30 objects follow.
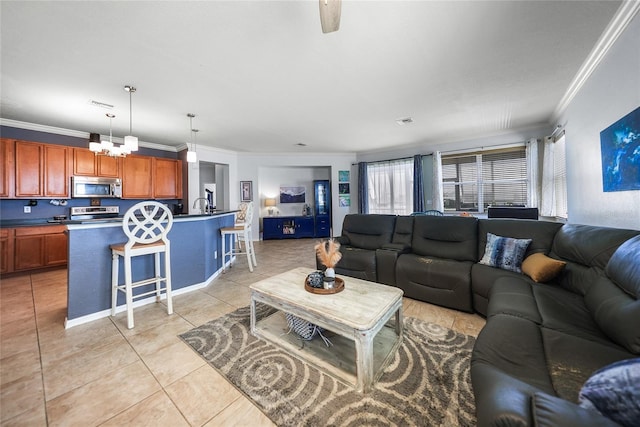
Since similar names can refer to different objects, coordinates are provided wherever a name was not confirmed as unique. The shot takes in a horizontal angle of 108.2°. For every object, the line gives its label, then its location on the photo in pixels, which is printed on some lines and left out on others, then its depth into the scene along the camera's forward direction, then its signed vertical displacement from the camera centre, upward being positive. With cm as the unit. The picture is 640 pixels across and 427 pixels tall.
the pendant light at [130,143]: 296 +96
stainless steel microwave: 414 +58
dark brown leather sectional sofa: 84 -62
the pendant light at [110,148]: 313 +95
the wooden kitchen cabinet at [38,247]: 356 -46
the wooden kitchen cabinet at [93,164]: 420 +101
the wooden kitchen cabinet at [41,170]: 370 +81
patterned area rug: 123 -106
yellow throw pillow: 192 -48
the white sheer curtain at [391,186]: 605 +73
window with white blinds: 486 +73
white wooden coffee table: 139 -71
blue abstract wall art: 175 +47
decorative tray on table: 177 -58
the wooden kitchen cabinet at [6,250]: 343 -46
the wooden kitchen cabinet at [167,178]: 517 +88
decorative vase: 181 -51
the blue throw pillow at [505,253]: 224 -41
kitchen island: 222 -52
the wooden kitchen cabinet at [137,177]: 473 +84
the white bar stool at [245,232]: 375 -27
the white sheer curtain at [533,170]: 448 +80
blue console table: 686 -36
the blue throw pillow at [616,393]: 57 -48
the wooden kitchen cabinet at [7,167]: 356 +81
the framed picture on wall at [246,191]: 660 +70
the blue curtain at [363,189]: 661 +71
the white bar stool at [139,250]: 217 -33
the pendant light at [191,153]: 369 +104
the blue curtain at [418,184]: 573 +72
